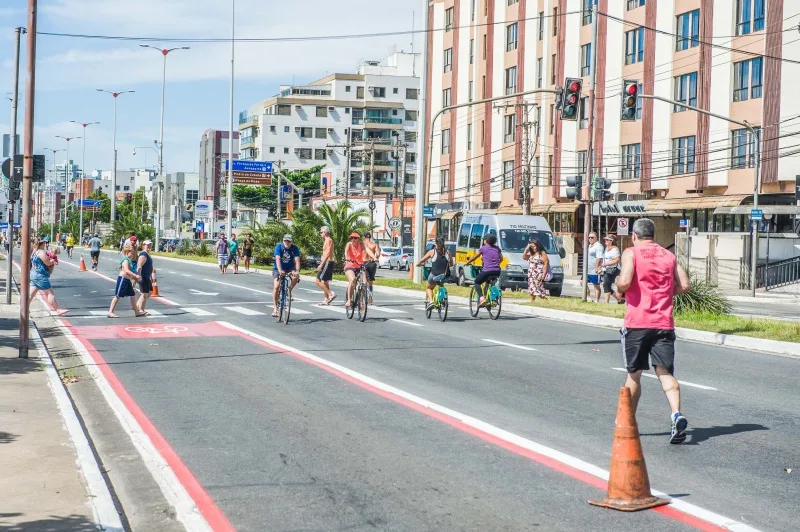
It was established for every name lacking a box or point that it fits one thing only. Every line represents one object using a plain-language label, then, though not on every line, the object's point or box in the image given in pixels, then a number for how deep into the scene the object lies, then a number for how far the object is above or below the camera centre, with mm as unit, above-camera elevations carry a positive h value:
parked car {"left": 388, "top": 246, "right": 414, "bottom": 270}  64062 -1701
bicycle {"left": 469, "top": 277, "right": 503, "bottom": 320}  22250 -1379
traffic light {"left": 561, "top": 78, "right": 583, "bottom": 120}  26047 +3419
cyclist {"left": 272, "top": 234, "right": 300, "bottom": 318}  20766 -686
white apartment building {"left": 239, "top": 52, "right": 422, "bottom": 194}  123375 +13656
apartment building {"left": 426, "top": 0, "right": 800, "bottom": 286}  43312 +6504
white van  33438 -262
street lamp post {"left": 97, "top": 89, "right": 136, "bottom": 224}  109456 +2721
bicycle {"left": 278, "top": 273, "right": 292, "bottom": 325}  20781 -1318
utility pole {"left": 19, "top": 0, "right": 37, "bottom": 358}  13891 +500
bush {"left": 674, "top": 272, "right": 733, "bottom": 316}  22391 -1366
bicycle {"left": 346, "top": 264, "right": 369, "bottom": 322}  21359 -1368
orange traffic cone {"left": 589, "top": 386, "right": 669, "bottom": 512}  6473 -1501
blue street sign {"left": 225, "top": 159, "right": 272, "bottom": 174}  77750 +4518
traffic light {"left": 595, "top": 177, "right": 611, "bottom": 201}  35256 +1694
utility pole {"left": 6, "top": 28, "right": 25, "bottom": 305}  20484 +1572
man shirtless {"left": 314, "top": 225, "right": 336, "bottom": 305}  23484 -945
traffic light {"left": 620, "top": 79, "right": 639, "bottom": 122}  27750 +3657
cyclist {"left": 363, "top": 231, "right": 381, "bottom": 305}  22106 -618
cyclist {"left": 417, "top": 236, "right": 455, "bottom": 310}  21656 -645
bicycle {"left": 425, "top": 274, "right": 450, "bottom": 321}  21719 -1394
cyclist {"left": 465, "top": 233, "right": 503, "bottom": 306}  21609 -535
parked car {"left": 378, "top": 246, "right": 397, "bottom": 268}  65688 -1556
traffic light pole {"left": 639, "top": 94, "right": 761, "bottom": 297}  36406 +1316
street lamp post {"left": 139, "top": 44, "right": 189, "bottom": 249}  78000 +5797
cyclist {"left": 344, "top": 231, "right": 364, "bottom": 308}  21578 -610
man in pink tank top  8602 -617
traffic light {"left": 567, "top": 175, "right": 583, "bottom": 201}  28500 +1332
